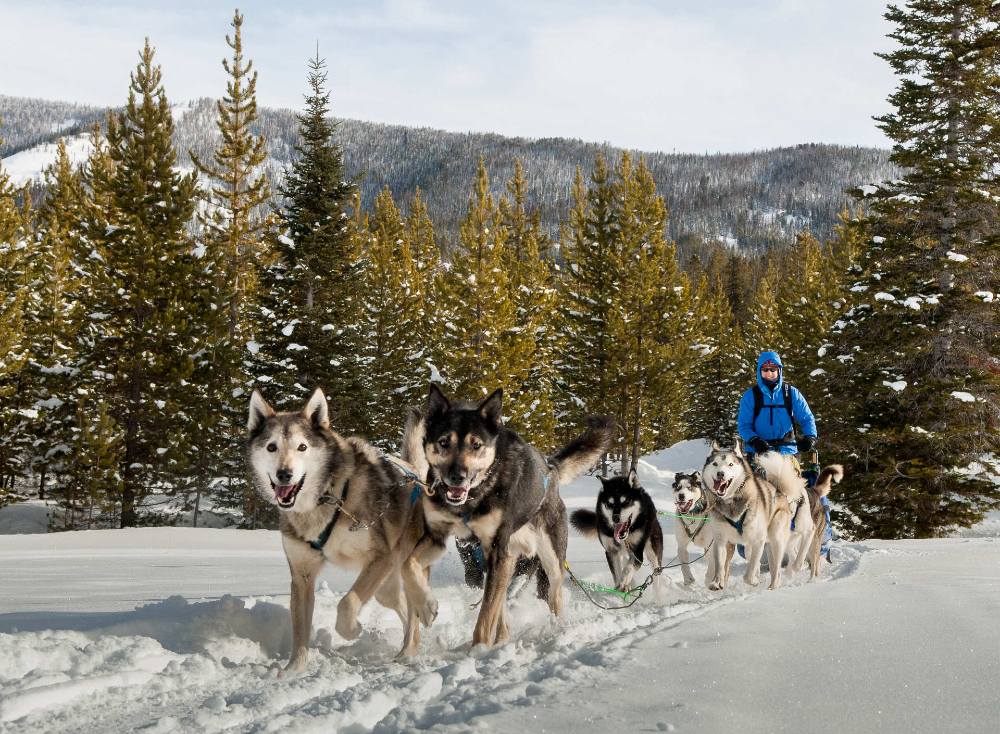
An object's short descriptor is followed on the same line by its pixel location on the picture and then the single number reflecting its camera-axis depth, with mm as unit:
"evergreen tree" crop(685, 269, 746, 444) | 47875
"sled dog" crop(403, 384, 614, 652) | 4883
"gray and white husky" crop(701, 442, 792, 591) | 7875
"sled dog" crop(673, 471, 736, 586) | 8672
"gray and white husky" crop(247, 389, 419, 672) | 4527
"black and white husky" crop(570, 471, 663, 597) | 8086
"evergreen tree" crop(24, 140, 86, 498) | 22344
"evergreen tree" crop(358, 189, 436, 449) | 33156
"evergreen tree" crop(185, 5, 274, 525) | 22547
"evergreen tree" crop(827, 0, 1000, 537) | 16094
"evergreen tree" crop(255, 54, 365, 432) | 21906
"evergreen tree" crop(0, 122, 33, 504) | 21016
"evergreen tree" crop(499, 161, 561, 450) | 31422
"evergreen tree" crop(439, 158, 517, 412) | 30469
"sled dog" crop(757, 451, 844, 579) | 8383
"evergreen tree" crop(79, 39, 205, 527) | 21922
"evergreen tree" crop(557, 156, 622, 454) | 31719
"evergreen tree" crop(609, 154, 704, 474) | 30828
